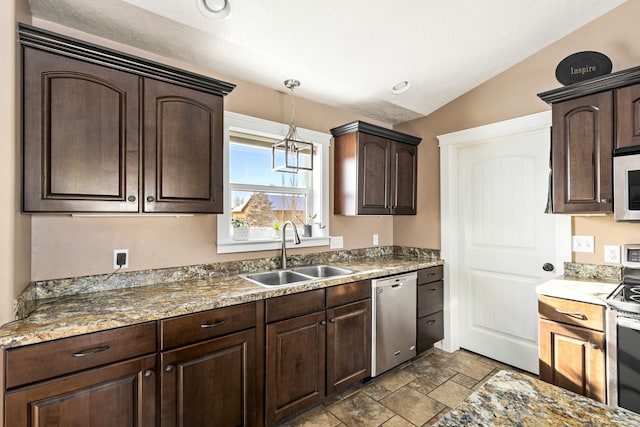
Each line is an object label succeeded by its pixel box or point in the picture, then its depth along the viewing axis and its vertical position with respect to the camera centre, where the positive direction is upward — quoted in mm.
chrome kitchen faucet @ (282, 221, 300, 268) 2587 -249
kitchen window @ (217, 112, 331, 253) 2451 +235
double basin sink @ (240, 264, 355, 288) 2463 -487
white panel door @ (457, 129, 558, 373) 2738 -264
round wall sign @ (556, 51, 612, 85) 2178 +1028
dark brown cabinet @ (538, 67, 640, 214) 1952 +514
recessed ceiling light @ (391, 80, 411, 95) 2776 +1127
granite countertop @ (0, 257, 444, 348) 1287 -451
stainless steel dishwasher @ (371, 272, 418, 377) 2551 -896
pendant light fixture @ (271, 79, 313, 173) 2482 +552
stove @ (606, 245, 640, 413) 1656 -732
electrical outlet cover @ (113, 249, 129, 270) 1938 -261
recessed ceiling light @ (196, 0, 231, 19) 1712 +1134
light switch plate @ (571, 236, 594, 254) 2396 -227
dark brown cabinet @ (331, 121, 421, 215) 2893 +426
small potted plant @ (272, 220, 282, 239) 2760 -133
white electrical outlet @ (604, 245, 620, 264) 2268 -286
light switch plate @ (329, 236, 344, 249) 3121 -275
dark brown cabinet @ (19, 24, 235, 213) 1457 +436
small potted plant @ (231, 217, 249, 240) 2451 -117
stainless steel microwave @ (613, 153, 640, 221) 1889 +161
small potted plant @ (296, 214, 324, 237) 2861 -94
